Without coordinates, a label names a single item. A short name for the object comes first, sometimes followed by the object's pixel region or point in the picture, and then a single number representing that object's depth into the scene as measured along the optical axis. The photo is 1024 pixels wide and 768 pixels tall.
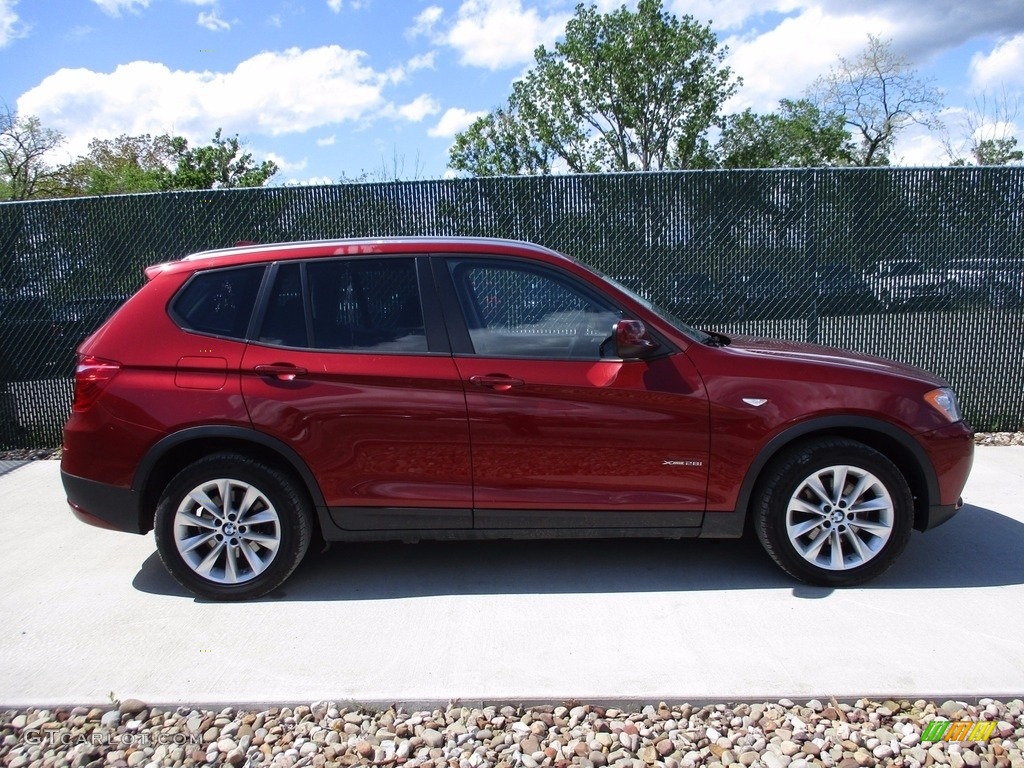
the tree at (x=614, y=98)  34.09
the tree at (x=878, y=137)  32.59
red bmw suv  3.89
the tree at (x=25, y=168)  22.91
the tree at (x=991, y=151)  21.33
